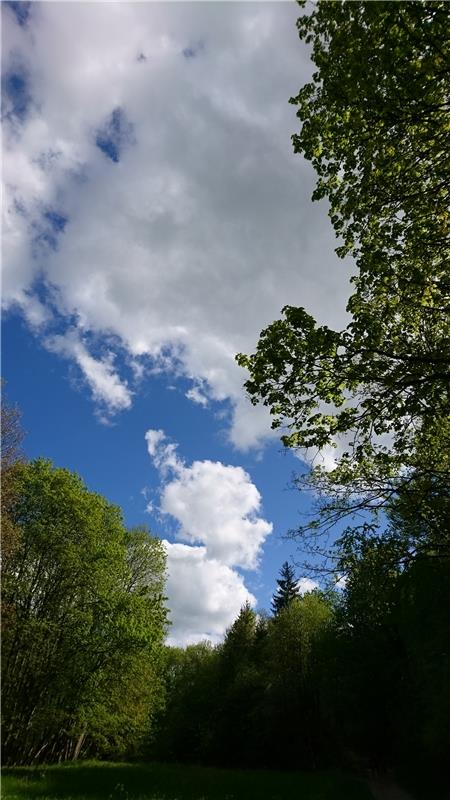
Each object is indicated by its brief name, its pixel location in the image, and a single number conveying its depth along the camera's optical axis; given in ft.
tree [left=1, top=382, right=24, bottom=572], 70.69
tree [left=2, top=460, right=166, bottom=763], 87.92
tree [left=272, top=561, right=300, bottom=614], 254.27
